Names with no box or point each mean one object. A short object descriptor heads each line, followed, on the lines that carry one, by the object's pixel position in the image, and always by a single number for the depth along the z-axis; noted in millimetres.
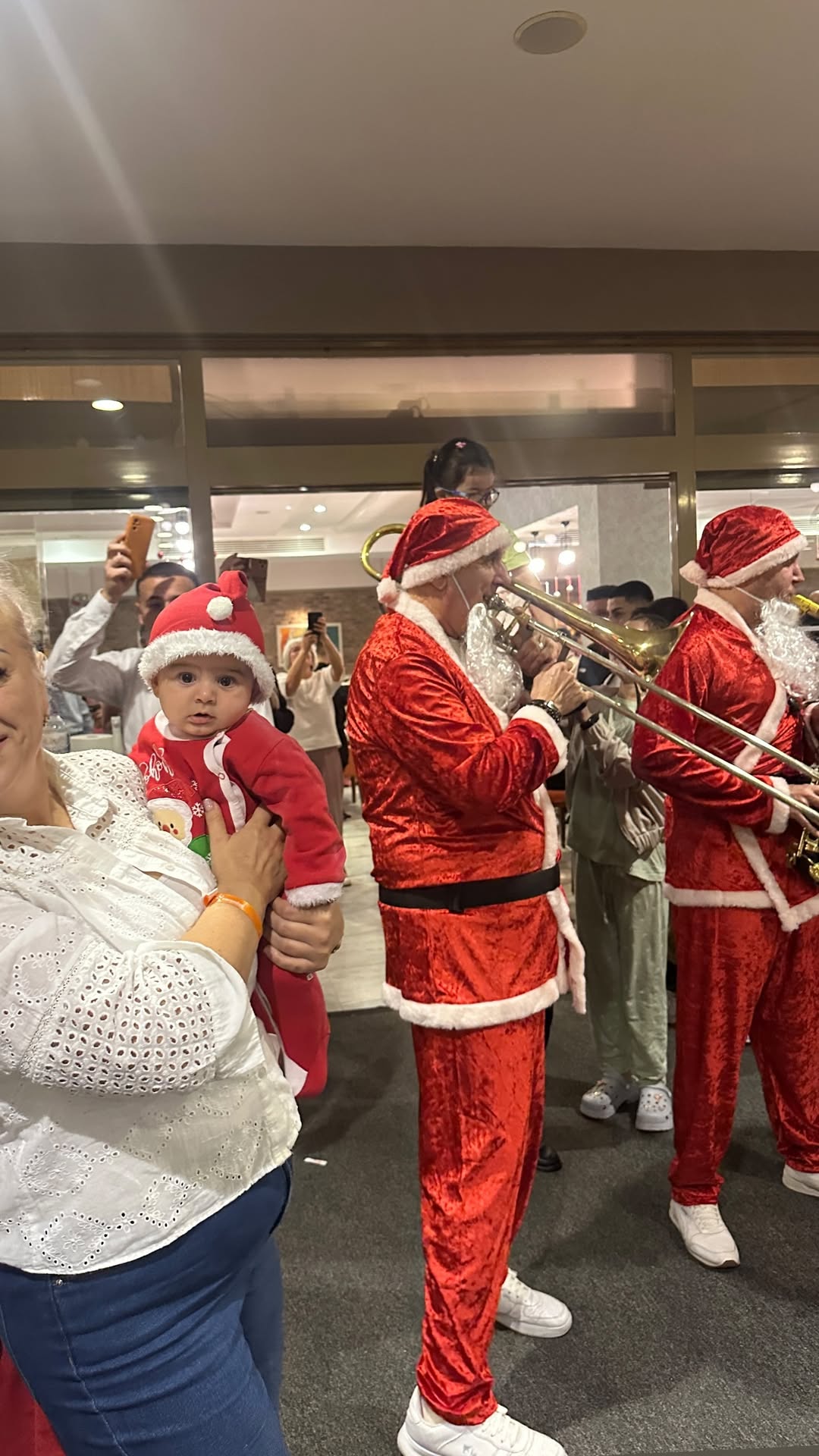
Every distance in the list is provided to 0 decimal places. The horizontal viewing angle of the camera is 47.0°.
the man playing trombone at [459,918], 1649
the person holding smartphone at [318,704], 4320
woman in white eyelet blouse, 898
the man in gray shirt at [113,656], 2730
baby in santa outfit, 1222
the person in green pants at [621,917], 2879
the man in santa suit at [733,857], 2199
